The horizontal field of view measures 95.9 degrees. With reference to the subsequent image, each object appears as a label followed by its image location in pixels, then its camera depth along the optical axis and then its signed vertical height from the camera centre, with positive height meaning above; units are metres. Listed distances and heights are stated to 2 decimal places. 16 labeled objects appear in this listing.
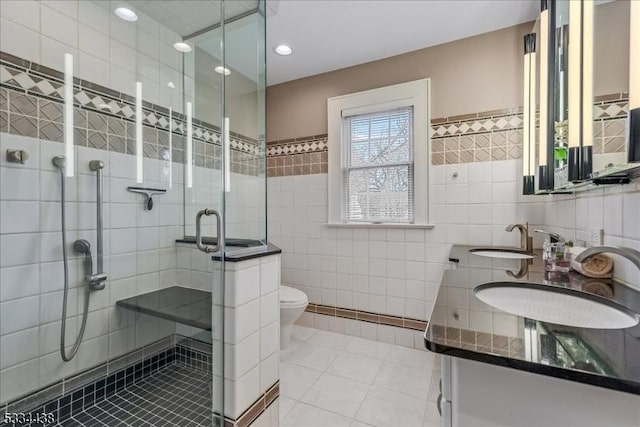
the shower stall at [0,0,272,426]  1.30 -0.03
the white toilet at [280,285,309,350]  2.09 -0.72
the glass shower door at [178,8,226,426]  1.44 +0.34
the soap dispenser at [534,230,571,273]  1.28 -0.21
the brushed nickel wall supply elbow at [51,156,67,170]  1.44 +0.24
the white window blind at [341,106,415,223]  2.46 +0.39
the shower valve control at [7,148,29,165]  1.29 +0.25
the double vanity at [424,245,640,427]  0.52 -0.29
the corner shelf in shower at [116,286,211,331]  1.51 -0.54
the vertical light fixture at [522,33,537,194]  1.83 +0.63
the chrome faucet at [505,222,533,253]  1.96 -0.18
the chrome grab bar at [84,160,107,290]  1.58 -0.11
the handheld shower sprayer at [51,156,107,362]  1.46 -0.31
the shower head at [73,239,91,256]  1.52 -0.19
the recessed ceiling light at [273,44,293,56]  2.36 +1.35
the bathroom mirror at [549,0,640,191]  0.90 +0.41
